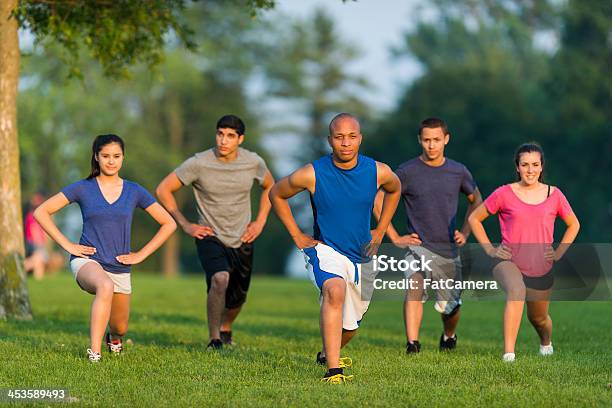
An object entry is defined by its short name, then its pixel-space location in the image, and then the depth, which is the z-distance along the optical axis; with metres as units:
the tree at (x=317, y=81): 70.00
